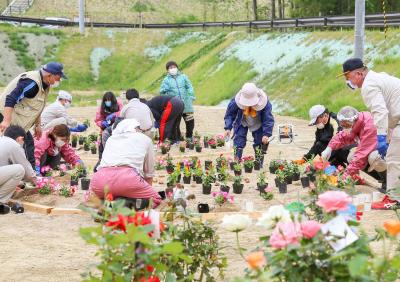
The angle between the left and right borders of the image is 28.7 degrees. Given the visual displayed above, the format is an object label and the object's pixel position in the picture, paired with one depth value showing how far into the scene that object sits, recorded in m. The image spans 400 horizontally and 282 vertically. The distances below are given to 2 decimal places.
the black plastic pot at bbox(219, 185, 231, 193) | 9.88
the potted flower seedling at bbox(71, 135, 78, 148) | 15.59
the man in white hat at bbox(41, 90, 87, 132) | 12.43
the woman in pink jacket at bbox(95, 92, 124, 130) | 12.59
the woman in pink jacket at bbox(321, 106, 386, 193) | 9.31
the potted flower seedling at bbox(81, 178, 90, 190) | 10.41
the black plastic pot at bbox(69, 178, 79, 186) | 10.77
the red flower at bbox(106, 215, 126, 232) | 3.72
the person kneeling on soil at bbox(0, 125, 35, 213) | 8.89
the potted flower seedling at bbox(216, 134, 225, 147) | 15.31
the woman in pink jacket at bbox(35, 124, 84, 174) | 10.89
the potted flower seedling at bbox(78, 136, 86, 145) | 15.65
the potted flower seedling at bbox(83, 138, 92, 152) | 15.12
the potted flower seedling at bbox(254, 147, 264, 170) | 12.02
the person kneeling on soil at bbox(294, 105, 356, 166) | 10.88
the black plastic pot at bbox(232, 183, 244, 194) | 10.10
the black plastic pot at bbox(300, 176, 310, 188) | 10.27
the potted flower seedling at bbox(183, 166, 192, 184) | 10.92
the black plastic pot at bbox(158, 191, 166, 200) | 9.09
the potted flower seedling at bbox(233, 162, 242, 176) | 11.46
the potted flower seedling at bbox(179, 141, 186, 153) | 14.57
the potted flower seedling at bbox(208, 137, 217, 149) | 15.21
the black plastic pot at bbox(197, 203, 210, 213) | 8.62
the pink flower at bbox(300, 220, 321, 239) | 3.32
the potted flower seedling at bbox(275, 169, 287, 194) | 10.07
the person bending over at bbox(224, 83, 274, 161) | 11.51
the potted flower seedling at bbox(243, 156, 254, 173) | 11.93
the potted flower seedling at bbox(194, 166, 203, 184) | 10.92
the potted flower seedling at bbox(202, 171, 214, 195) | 10.12
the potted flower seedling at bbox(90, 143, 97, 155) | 14.86
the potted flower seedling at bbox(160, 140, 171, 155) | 14.09
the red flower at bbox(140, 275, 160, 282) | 3.87
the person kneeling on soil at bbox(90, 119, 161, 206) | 8.21
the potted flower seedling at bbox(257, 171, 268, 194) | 9.98
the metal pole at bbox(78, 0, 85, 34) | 44.53
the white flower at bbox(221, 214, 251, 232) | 3.62
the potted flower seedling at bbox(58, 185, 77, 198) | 9.74
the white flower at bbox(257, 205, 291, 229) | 3.52
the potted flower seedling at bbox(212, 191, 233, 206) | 8.87
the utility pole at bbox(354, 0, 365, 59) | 17.38
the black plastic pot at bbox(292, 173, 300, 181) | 10.74
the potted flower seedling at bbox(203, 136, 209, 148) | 15.34
